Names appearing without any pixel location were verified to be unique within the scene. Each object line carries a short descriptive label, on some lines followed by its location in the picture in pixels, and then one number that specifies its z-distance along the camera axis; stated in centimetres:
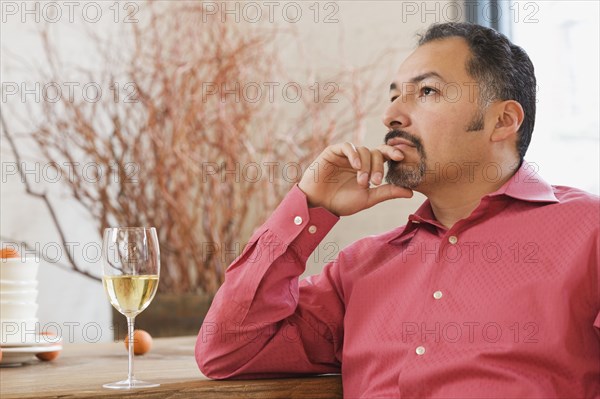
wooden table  131
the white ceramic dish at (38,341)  171
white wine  139
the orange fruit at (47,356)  176
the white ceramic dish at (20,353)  170
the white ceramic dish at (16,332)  172
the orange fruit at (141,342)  185
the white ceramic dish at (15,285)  176
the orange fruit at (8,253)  179
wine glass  139
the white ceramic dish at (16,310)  175
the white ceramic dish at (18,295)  176
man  133
